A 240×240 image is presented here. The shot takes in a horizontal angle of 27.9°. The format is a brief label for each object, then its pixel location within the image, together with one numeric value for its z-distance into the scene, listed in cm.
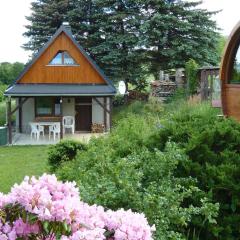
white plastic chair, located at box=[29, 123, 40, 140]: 2289
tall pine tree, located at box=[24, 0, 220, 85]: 2839
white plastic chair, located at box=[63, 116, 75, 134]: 2406
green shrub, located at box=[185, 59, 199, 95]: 2517
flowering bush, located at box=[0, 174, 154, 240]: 226
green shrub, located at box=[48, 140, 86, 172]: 1042
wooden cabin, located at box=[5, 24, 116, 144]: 2297
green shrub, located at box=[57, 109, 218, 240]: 349
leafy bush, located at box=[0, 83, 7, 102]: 3991
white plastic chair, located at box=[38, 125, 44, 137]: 2330
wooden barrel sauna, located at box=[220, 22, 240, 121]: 844
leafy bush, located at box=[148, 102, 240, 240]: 414
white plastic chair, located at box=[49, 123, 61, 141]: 2277
